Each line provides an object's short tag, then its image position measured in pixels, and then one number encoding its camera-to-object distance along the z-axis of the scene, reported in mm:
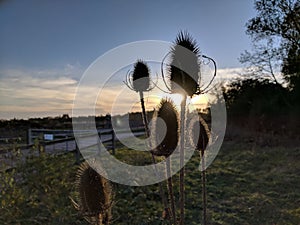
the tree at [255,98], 9680
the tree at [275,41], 8094
